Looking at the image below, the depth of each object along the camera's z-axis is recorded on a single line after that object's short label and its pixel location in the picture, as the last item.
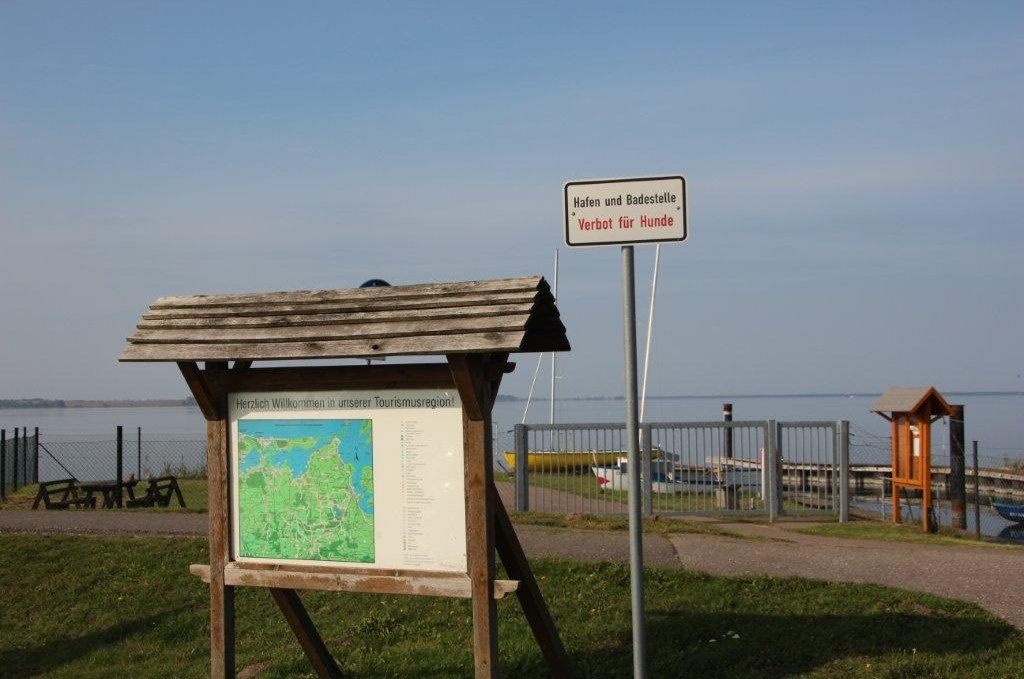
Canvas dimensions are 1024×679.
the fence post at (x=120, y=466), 18.53
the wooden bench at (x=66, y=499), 17.51
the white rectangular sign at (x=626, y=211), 5.19
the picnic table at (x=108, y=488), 18.09
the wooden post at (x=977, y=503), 15.14
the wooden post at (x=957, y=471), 15.90
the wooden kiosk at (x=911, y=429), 15.65
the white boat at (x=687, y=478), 16.14
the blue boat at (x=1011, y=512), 23.96
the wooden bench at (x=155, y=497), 18.42
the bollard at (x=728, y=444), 20.11
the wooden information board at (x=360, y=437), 6.32
